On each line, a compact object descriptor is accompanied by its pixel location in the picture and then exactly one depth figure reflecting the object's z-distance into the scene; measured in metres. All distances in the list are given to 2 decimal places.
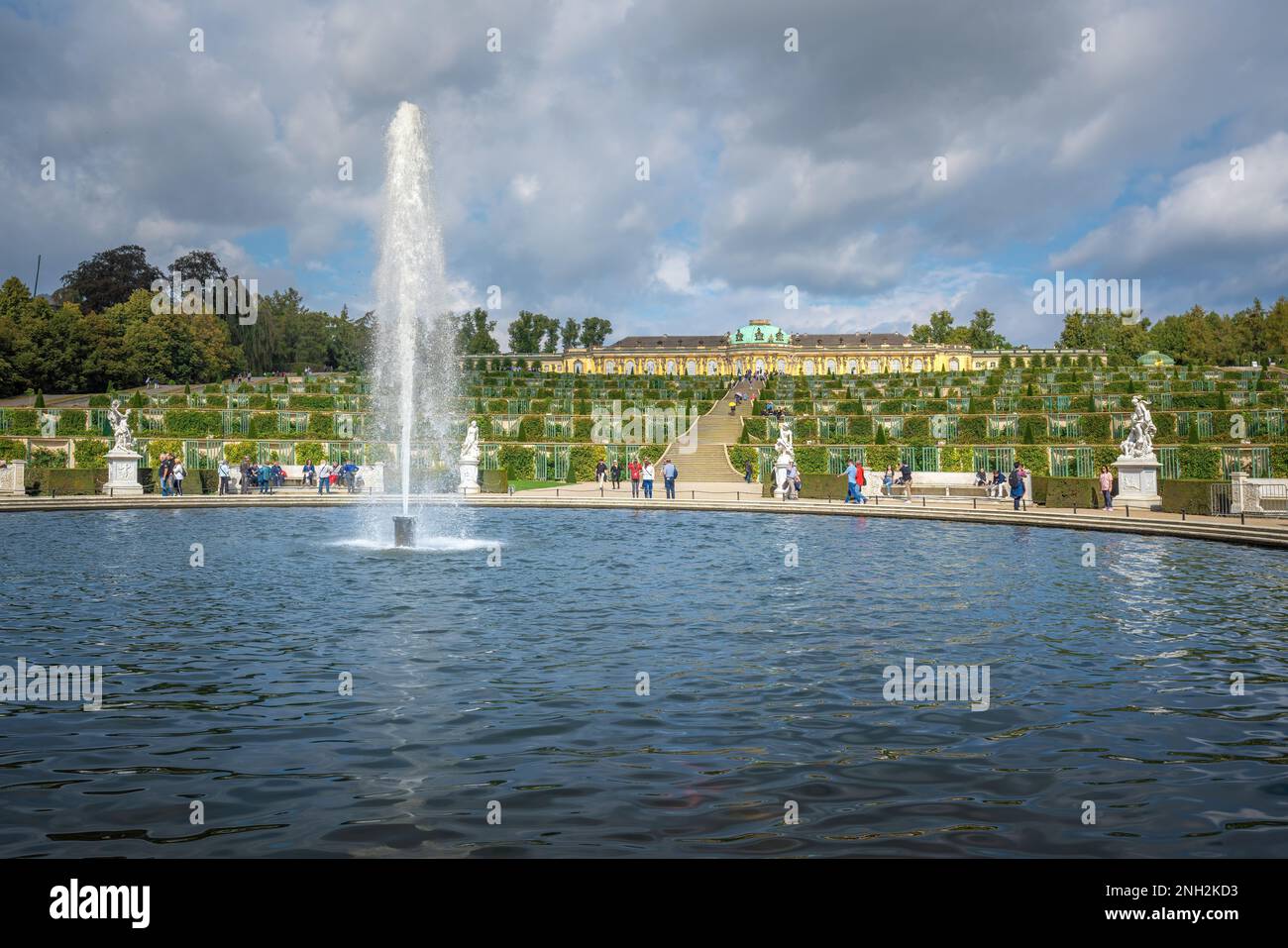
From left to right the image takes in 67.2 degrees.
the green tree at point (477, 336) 175.88
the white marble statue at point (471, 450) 47.53
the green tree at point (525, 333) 196.50
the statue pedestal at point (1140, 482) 36.91
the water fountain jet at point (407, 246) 29.56
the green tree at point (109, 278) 132.88
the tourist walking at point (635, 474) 44.78
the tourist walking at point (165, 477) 43.97
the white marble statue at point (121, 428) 43.97
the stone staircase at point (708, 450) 57.56
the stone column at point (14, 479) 44.72
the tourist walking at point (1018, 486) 35.91
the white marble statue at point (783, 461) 43.92
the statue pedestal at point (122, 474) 43.62
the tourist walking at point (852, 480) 39.59
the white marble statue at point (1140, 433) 36.78
